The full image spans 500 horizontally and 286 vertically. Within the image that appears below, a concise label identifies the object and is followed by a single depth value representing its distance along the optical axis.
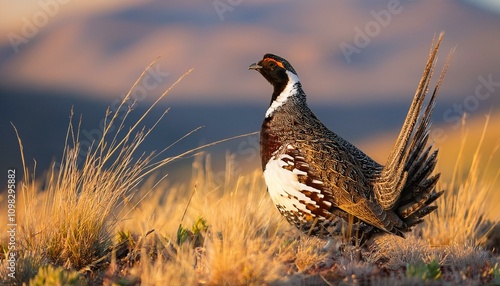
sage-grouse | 14.15
